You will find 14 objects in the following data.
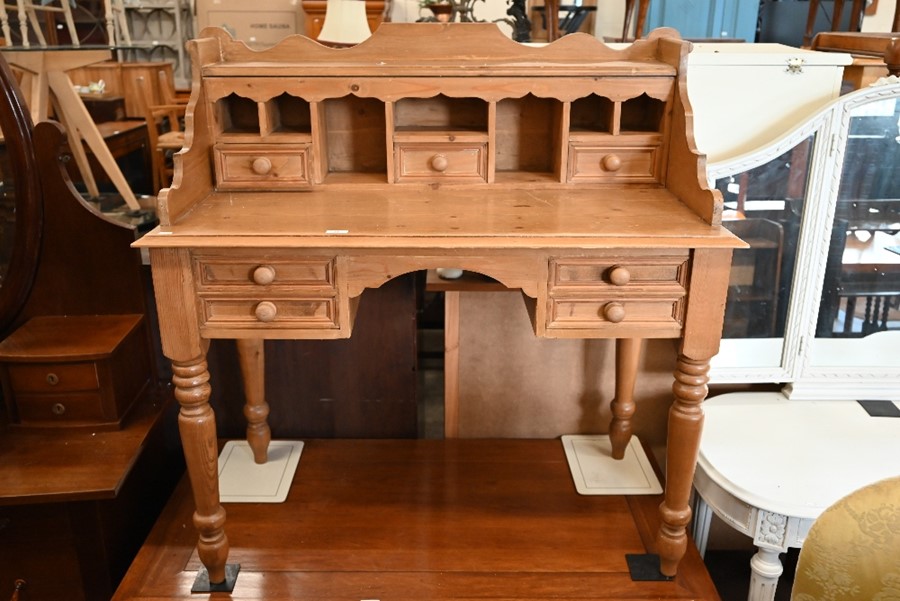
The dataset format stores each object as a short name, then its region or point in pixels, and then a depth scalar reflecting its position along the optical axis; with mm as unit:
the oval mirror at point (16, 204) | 1711
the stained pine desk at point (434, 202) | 1385
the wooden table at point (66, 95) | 2455
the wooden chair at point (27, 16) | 2715
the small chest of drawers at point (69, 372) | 1712
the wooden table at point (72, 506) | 1603
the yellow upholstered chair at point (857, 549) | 986
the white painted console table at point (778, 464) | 1602
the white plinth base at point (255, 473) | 1888
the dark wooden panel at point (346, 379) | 2045
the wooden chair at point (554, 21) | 2717
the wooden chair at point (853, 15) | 3236
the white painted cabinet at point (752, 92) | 1836
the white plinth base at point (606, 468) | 1916
